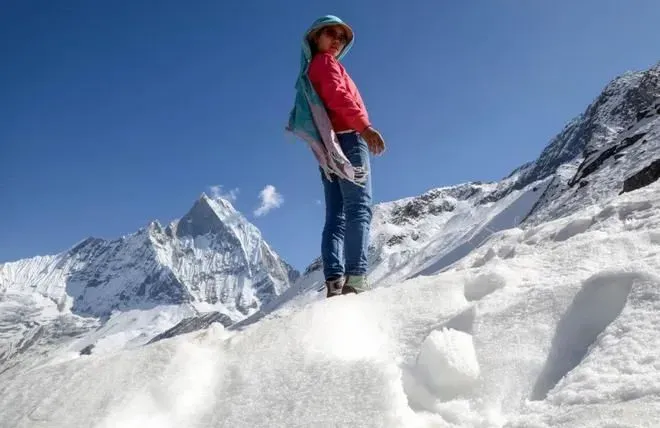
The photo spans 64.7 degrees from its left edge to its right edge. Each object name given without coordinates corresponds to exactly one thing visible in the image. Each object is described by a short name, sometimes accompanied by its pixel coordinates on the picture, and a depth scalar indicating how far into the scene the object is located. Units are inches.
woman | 190.7
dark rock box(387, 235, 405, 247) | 4506.9
